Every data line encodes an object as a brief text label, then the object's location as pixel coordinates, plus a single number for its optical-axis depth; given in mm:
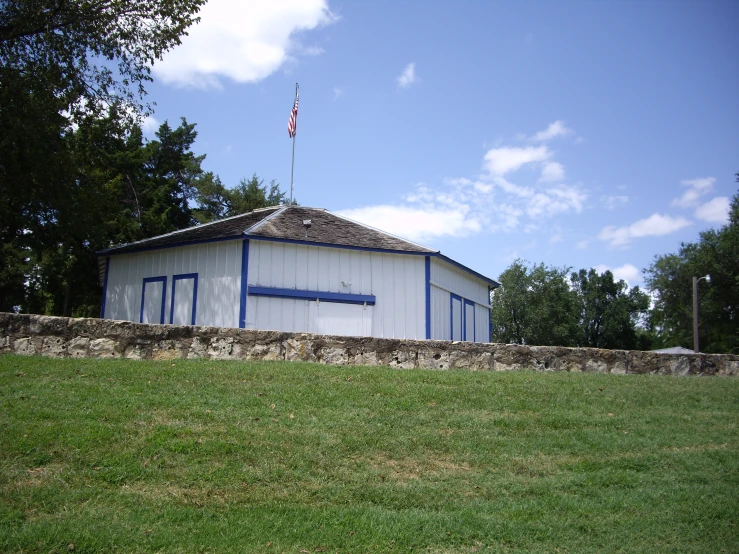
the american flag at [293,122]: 23562
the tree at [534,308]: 59250
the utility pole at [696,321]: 34712
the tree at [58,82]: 17031
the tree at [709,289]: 46219
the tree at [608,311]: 57844
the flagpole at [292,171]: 23469
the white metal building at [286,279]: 18422
